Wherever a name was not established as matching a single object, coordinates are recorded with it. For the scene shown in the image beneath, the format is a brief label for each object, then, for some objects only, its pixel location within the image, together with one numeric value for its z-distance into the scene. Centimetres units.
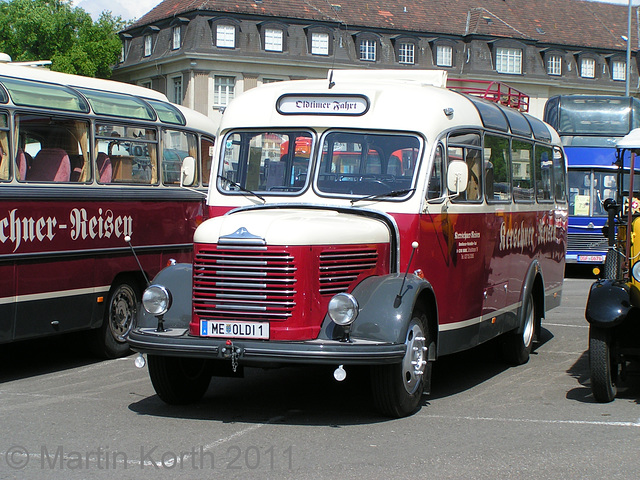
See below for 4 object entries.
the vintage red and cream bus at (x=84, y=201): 1010
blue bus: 2447
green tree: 6084
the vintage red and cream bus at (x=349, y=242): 760
